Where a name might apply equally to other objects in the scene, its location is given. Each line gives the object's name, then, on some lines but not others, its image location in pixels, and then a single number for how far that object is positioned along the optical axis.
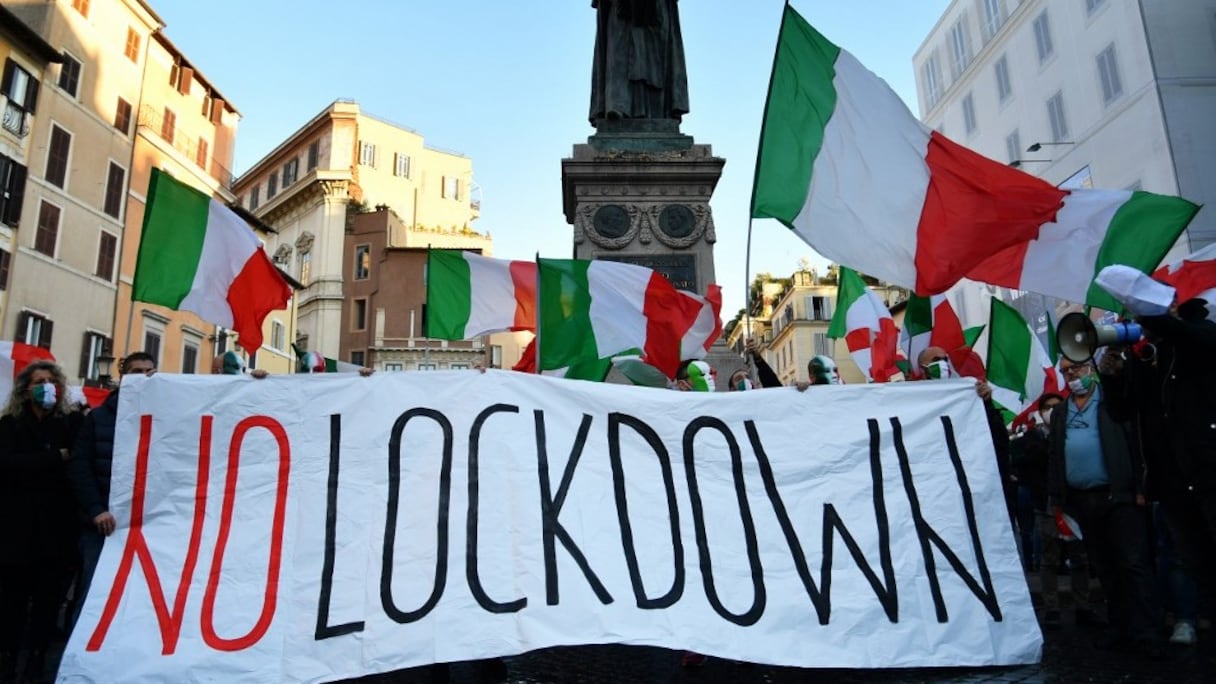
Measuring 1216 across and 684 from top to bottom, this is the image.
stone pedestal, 8.88
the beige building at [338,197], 49.94
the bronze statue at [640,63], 10.26
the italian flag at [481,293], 7.59
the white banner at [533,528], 4.16
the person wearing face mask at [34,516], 4.50
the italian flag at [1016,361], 8.96
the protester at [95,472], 4.48
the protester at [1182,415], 4.10
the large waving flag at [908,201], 5.46
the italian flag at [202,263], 6.00
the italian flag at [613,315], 7.04
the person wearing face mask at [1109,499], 4.94
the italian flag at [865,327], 7.60
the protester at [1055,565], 6.12
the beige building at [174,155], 29.80
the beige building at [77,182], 24.84
